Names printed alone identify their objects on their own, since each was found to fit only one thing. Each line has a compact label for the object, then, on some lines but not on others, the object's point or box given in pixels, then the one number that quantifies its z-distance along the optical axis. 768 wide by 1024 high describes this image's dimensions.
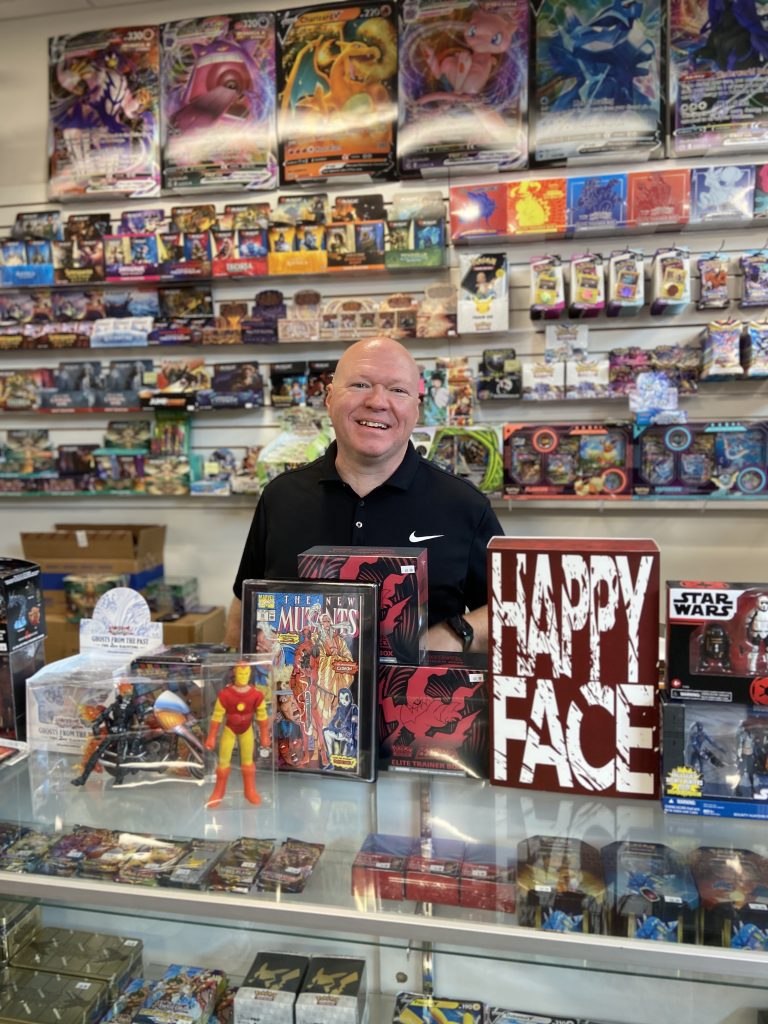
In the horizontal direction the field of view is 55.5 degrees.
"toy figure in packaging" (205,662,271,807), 1.17
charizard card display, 3.50
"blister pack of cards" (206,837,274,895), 1.01
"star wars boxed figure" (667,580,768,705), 1.02
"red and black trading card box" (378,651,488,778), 1.20
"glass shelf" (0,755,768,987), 0.93
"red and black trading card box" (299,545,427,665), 1.23
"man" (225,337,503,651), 1.94
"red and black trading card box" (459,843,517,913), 0.97
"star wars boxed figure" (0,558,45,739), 1.31
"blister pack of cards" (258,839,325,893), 1.01
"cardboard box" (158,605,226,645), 3.44
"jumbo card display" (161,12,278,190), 3.63
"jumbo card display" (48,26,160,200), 3.75
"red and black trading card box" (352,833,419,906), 0.99
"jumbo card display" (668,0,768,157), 3.16
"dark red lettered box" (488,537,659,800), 1.08
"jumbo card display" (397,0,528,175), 3.37
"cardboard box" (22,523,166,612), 3.57
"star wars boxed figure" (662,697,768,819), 1.03
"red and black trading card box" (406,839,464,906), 0.98
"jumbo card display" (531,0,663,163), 3.25
